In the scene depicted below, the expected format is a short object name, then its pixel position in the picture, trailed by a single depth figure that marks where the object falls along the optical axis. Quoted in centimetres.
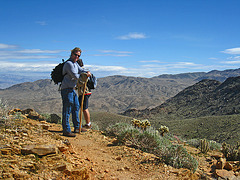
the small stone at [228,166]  500
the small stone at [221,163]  505
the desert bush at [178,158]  474
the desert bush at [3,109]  433
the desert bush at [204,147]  711
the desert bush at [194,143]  895
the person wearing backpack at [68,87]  583
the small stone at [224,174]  444
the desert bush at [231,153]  622
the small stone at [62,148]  395
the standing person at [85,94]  637
